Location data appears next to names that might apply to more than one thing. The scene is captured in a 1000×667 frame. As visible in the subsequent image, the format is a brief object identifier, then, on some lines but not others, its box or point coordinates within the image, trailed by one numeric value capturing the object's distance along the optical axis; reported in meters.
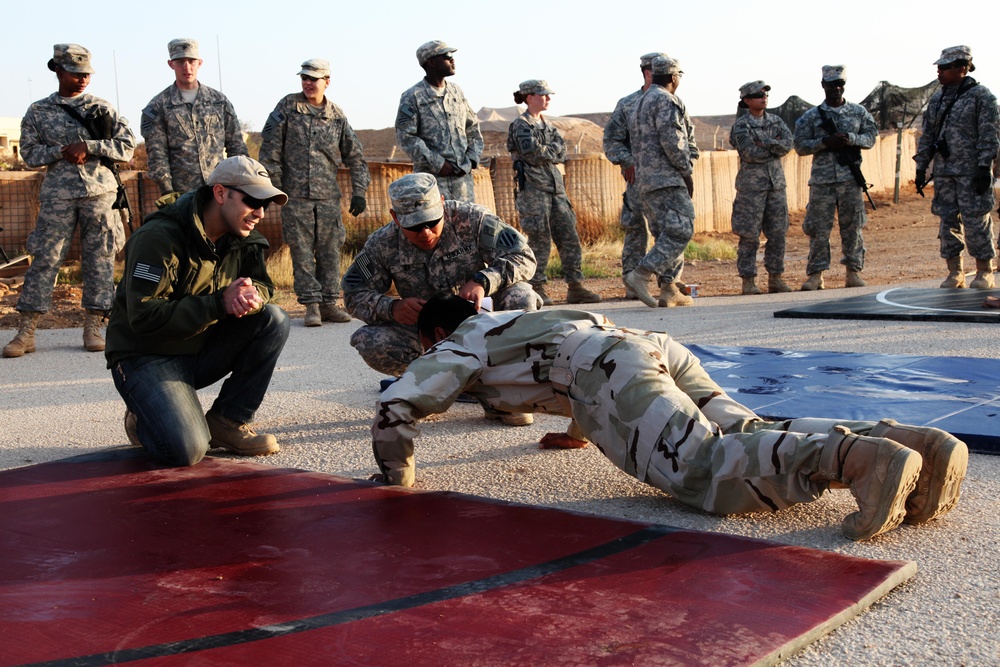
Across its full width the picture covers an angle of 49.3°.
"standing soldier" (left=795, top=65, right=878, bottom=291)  8.89
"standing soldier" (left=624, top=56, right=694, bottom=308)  7.90
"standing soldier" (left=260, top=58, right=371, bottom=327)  7.75
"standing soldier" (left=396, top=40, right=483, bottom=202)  7.45
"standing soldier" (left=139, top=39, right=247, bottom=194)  7.32
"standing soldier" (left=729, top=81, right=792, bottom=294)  9.12
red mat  2.13
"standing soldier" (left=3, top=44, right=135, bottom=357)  6.39
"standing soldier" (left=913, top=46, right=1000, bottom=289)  8.07
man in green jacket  3.64
